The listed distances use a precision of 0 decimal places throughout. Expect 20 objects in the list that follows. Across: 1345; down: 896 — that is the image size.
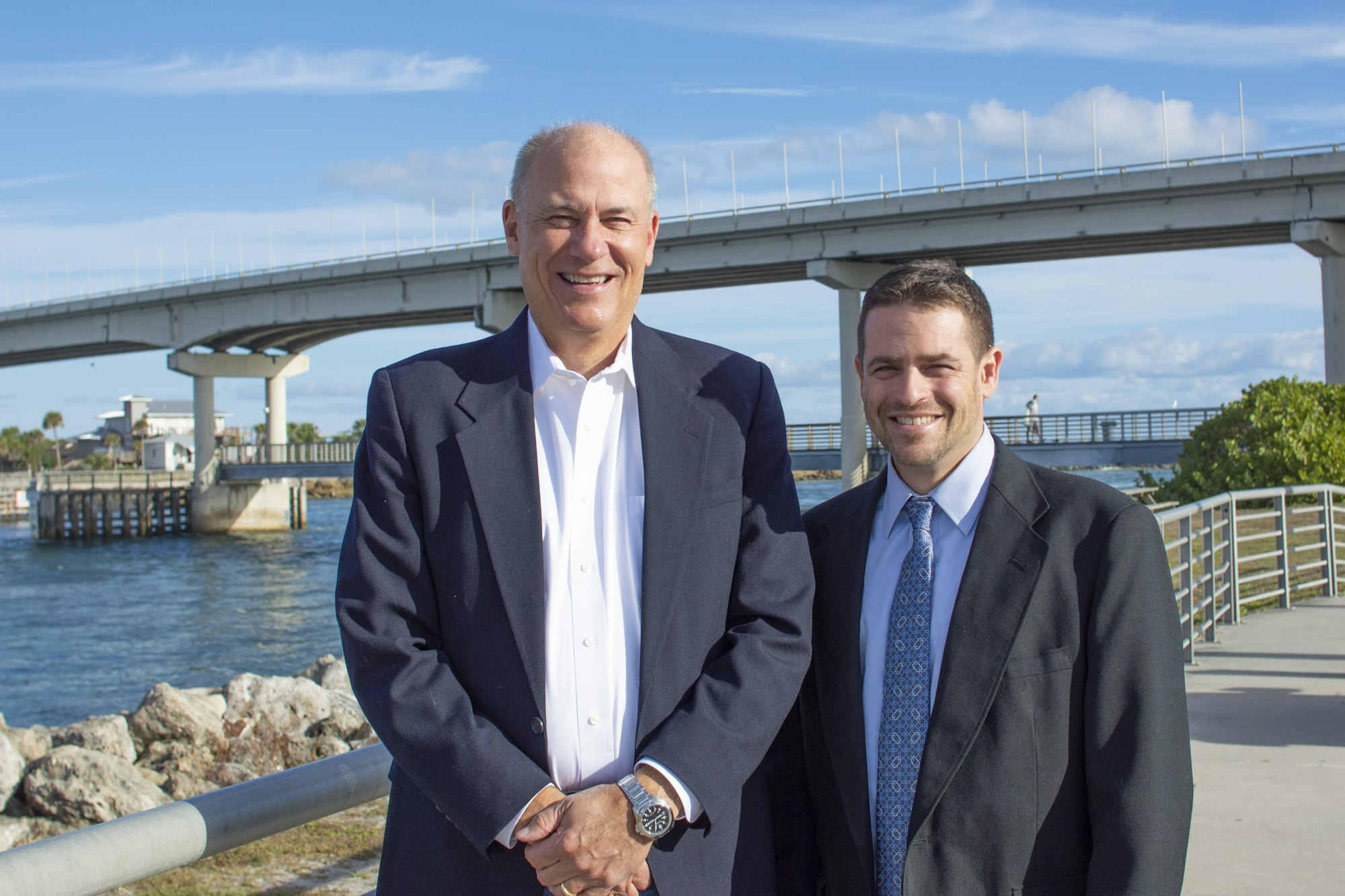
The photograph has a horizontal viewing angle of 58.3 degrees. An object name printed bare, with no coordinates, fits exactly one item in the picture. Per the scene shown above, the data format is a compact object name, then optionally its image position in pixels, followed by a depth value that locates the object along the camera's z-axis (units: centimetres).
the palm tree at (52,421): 12300
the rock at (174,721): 1192
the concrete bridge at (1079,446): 3712
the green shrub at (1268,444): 1720
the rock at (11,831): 824
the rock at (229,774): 1062
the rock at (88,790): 879
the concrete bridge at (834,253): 3167
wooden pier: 6344
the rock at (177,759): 1092
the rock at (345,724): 1212
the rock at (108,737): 1130
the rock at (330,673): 1569
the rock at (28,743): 1173
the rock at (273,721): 1180
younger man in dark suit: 245
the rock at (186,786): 1030
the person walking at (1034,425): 4025
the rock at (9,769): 905
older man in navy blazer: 233
